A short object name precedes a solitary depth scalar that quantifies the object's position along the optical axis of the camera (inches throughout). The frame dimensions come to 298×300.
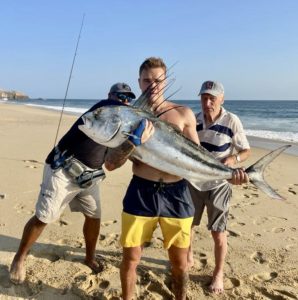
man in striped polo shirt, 121.5
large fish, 88.9
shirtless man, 98.5
